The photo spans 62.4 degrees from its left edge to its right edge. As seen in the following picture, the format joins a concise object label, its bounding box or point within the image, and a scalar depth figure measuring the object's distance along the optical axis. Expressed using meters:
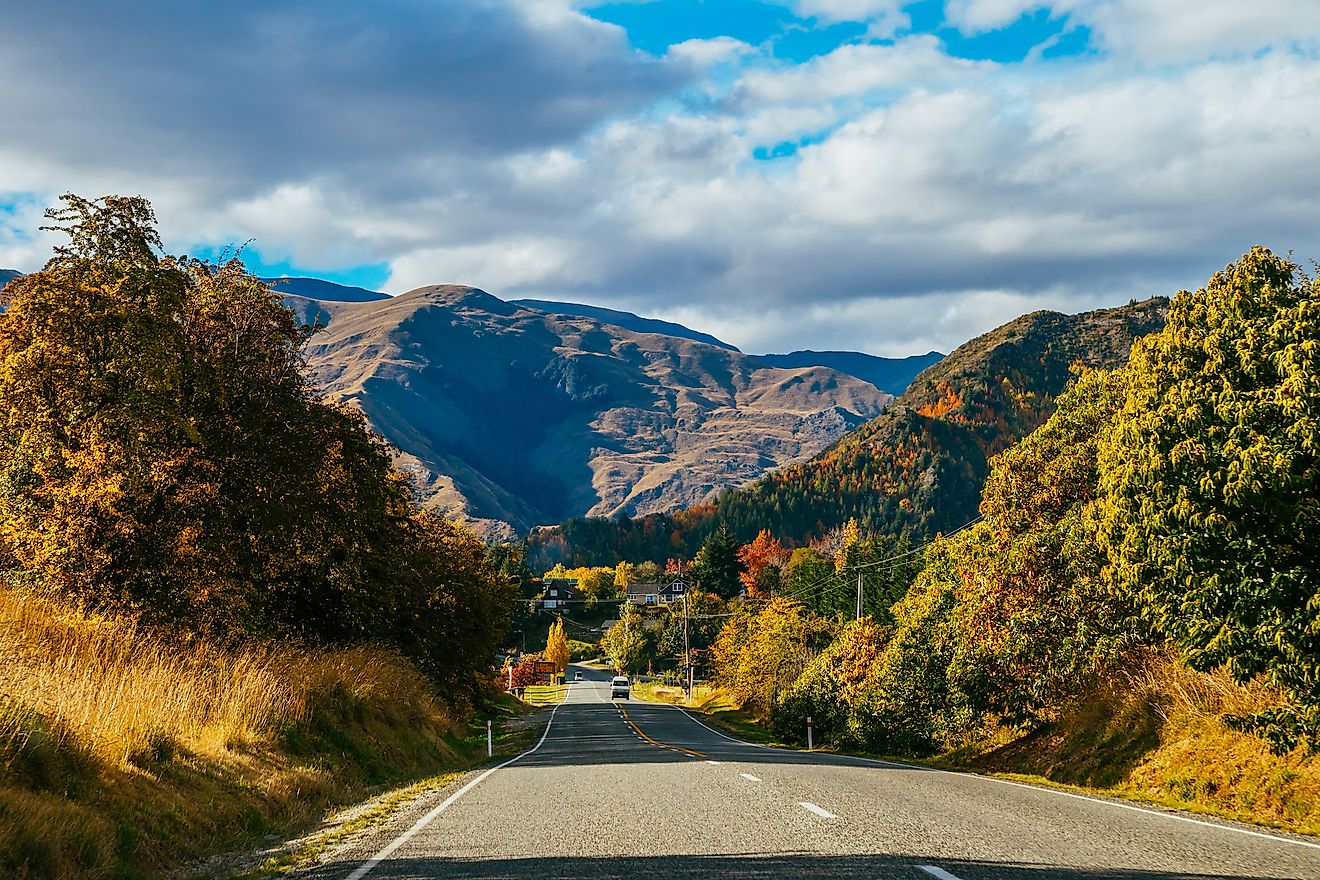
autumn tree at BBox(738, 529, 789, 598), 169.38
